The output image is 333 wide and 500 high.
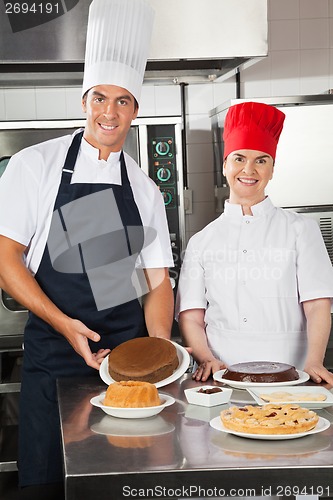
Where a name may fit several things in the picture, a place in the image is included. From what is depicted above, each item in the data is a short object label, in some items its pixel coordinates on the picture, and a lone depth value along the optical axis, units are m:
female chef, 2.14
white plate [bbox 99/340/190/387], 1.76
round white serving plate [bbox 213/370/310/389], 1.71
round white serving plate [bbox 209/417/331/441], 1.31
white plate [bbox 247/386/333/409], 1.54
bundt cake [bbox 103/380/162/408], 1.49
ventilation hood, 2.37
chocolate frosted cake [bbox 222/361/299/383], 1.72
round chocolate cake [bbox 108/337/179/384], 1.72
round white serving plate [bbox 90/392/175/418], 1.48
